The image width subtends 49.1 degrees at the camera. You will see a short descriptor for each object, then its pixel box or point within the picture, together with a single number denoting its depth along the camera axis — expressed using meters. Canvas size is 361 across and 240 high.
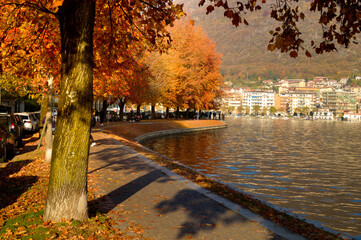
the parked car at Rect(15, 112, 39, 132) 32.27
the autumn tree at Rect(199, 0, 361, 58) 6.18
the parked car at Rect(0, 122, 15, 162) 15.43
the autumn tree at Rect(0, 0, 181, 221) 7.11
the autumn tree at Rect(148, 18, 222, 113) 56.97
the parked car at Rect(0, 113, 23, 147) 19.55
